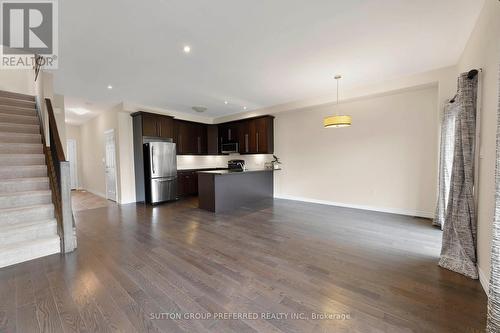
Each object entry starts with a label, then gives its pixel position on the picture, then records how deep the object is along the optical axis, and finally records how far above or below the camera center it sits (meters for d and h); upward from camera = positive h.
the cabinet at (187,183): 6.72 -0.80
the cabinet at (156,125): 5.77 +1.07
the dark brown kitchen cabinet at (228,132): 7.27 +1.00
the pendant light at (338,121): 3.75 +0.69
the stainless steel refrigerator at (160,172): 5.70 -0.34
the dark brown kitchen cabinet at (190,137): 6.93 +0.80
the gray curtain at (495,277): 1.33 -0.82
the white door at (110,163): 6.17 -0.08
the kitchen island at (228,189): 4.82 -0.78
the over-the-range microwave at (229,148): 7.18 +0.42
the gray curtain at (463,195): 2.26 -0.45
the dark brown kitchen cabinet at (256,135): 6.53 +0.78
